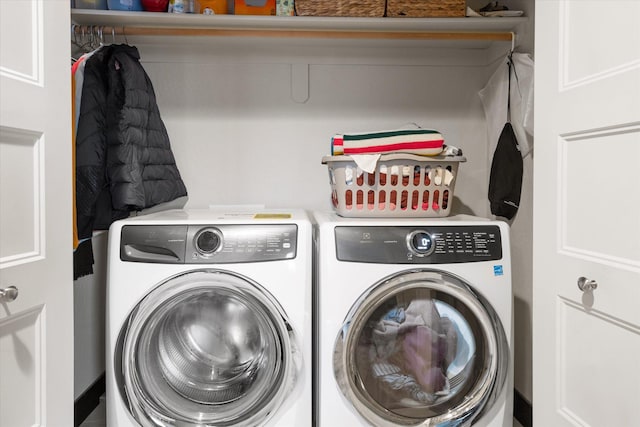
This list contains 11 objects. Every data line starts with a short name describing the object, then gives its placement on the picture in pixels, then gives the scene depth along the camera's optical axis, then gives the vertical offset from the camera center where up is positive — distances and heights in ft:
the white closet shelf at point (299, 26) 6.52 +2.36
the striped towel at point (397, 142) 5.95 +0.71
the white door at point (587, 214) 3.34 -0.08
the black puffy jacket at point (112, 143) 5.89 +0.70
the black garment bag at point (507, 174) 6.71 +0.38
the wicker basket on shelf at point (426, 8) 6.59 +2.53
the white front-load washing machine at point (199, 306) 5.26 -1.25
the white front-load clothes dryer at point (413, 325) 5.33 -1.31
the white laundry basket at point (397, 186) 5.99 +0.19
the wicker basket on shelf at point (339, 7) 6.55 +2.52
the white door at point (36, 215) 3.47 -0.10
